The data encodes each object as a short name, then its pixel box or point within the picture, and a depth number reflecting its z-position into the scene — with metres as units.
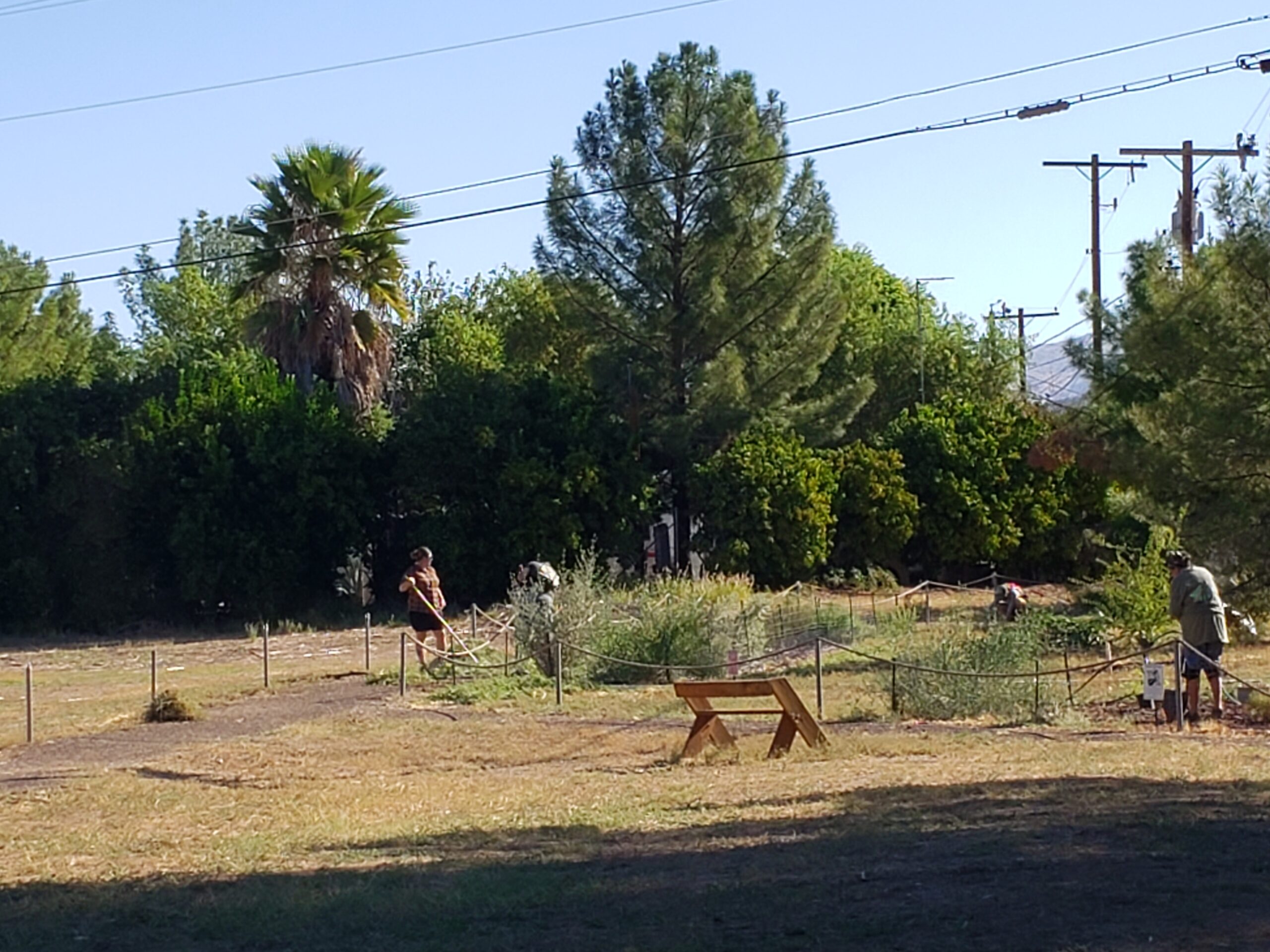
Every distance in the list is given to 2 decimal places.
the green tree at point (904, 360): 52.19
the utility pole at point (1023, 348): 51.51
